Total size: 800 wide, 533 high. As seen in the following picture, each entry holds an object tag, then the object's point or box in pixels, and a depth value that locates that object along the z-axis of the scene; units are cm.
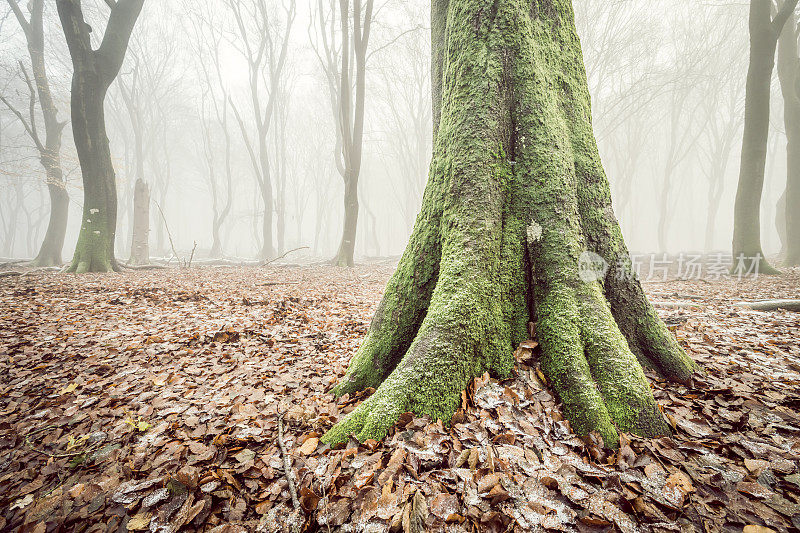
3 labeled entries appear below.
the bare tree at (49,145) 1151
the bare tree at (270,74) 1680
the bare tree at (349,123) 1136
